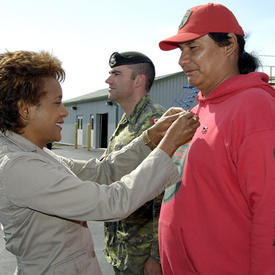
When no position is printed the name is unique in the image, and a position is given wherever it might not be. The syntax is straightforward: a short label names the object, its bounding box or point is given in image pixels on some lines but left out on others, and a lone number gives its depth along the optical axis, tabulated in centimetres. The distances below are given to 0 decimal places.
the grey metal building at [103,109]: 1742
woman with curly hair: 164
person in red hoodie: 143
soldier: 262
